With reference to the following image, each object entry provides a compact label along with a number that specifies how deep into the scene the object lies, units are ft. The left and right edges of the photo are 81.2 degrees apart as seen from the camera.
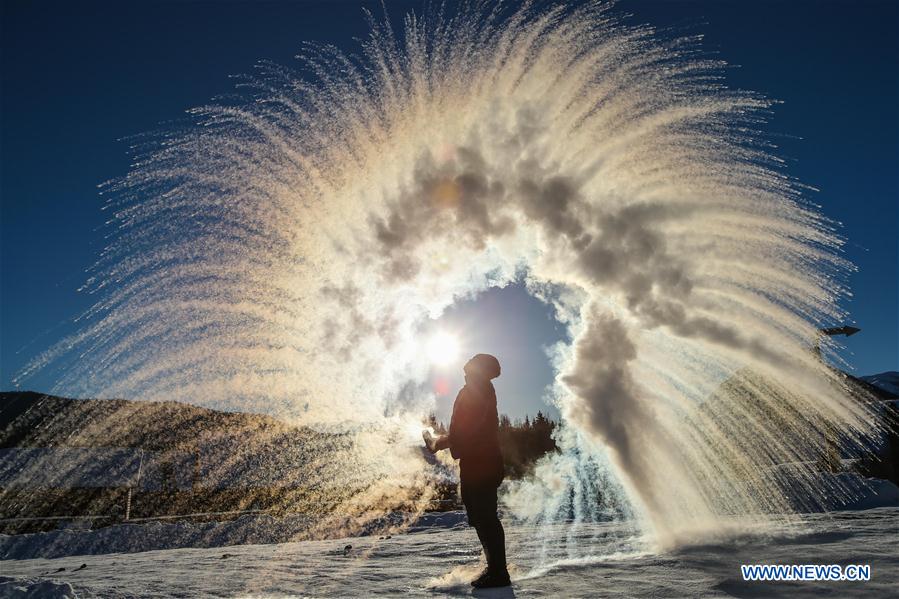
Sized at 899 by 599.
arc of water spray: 27.71
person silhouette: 14.94
